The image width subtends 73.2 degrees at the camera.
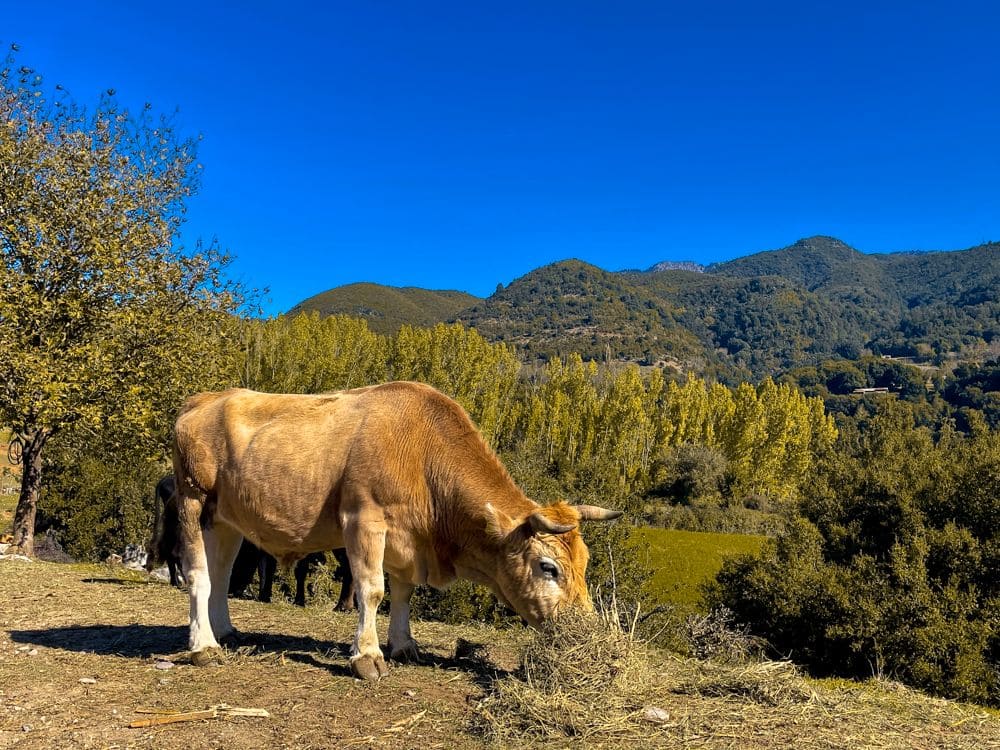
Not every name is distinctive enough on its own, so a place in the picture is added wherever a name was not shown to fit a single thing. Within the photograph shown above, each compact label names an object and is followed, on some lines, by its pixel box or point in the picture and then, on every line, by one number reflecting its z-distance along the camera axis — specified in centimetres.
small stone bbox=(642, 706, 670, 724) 473
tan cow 566
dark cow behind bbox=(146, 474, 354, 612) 756
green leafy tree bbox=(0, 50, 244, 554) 1270
